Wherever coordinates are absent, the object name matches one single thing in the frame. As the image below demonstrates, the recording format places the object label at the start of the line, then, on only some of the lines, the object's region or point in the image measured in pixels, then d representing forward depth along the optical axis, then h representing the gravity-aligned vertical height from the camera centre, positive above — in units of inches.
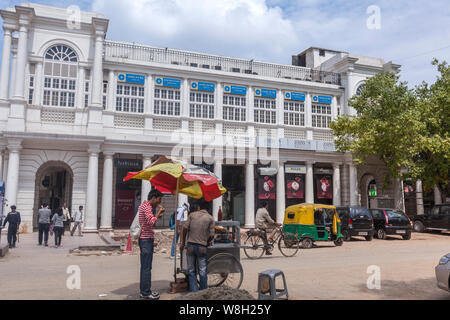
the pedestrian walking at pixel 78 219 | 799.6 -17.2
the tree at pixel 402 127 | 952.3 +221.9
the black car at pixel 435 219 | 914.7 -14.5
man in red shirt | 271.1 -25.4
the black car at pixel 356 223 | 746.2 -19.6
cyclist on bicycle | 510.6 -14.5
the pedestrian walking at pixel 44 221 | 611.2 -16.8
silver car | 264.7 -41.9
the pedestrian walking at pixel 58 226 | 611.3 -24.6
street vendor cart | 294.8 -35.9
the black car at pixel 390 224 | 797.2 -22.7
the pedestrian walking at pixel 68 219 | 766.4 -18.1
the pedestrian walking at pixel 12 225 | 585.3 -22.7
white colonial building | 881.5 +239.5
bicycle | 501.4 -41.7
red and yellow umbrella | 293.8 +26.8
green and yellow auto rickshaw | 615.8 -15.8
